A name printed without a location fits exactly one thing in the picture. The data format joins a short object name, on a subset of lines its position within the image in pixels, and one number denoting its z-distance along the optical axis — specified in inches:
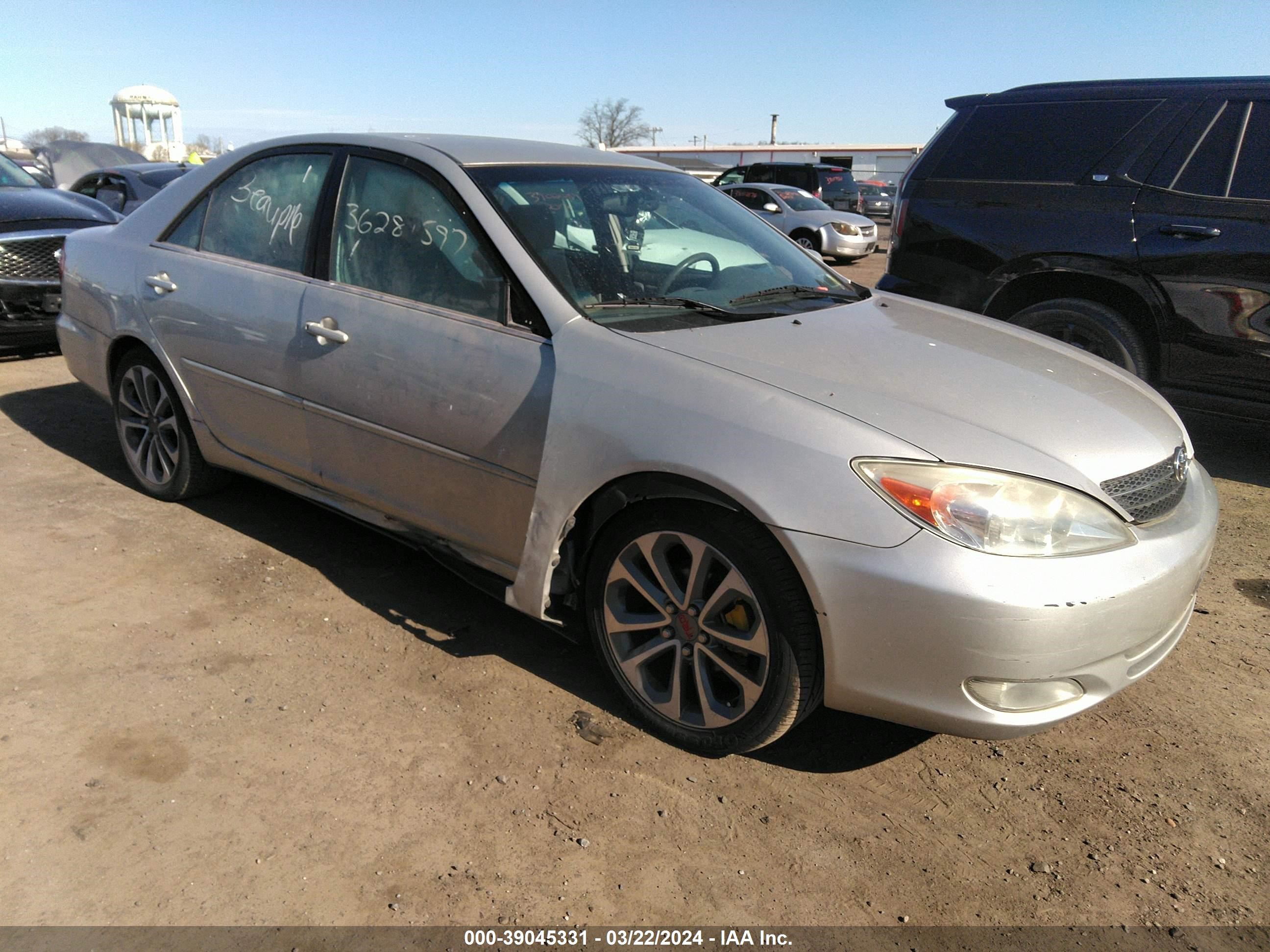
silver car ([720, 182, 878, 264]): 663.8
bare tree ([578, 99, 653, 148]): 2952.8
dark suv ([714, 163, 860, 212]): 843.4
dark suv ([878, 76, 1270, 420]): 181.5
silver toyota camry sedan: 88.4
